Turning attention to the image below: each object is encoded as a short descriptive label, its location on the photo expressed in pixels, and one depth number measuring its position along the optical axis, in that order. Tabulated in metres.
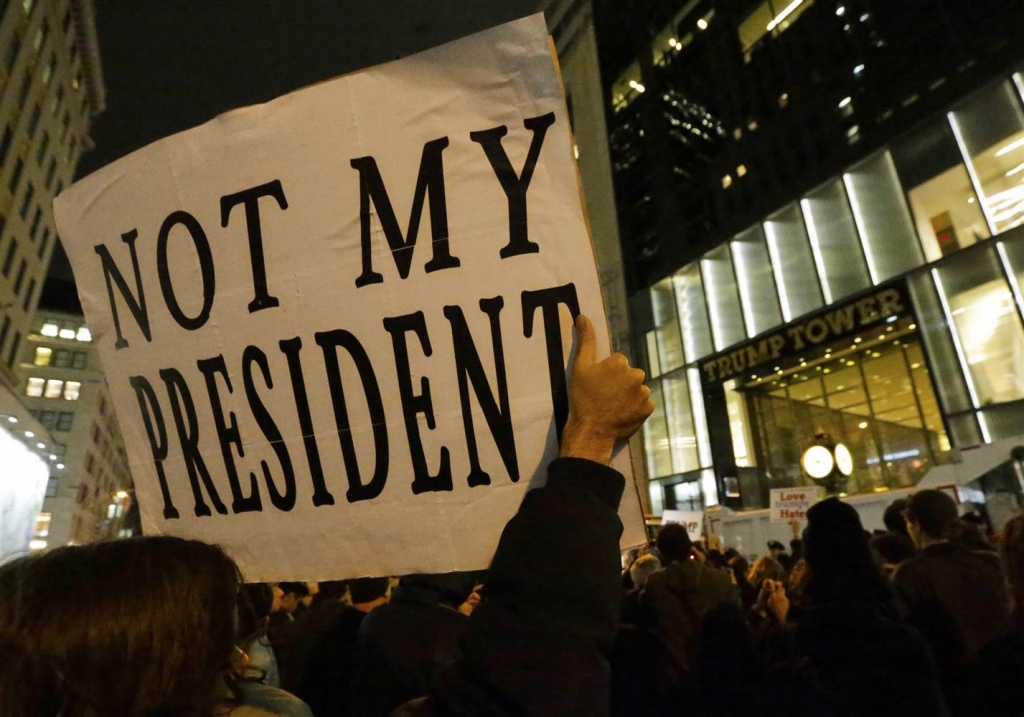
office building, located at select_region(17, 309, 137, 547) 54.97
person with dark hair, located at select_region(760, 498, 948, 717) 2.48
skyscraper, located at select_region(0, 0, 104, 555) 31.27
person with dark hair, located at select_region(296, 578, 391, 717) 2.74
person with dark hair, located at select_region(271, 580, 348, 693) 2.96
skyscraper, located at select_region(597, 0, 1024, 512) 13.93
